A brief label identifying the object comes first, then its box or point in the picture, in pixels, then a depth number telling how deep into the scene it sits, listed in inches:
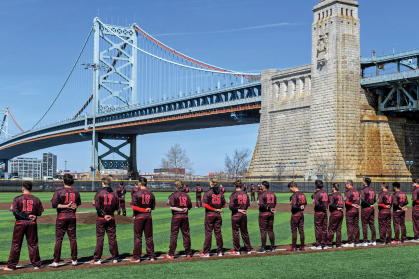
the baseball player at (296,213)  508.1
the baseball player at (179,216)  471.8
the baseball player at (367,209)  555.8
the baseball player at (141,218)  454.9
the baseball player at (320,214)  521.3
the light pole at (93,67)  2403.1
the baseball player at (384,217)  571.5
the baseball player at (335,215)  535.2
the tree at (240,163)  4238.2
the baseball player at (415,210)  591.4
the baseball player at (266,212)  500.1
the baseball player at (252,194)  1336.1
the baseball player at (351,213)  542.9
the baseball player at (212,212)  479.8
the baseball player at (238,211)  489.7
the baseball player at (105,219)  444.8
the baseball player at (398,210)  582.9
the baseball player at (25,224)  419.8
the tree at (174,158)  4216.5
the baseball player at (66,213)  429.7
